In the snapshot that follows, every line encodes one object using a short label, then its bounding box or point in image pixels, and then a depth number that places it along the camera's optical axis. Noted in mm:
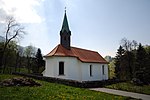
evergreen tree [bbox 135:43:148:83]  29584
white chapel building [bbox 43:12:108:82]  19848
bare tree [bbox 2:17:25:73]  28503
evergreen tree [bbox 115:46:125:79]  34560
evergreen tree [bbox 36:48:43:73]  34647
